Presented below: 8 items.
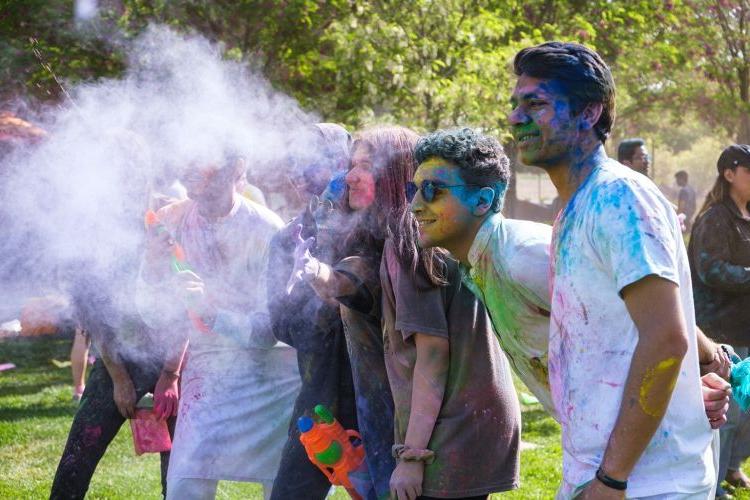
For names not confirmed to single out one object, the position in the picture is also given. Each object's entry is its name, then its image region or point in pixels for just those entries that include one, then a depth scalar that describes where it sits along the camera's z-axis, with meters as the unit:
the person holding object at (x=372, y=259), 3.46
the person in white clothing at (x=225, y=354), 4.17
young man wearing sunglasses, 2.83
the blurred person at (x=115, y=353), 4.37
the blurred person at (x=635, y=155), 7.53
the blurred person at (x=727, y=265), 5.46
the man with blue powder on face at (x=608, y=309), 2.13
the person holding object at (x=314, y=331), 3.73
